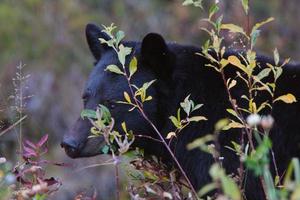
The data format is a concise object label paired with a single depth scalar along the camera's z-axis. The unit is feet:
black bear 32.35
